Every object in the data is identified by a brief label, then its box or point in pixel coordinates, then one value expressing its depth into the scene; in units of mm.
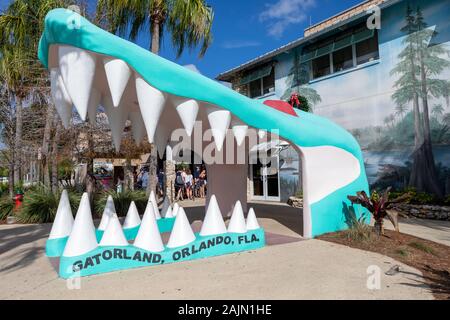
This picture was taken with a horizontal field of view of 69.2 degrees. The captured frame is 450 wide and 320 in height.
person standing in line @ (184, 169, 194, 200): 15312
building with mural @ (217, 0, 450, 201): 9328
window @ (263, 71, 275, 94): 14938
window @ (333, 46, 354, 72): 11812
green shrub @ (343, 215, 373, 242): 4934
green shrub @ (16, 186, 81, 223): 7832
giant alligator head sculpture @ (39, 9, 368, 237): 3236
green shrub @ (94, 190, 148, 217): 9079
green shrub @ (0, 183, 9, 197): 15062
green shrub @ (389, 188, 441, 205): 9070
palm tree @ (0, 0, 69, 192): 9490
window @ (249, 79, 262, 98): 15750
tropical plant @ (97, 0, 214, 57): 9094
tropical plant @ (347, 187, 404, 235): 5093
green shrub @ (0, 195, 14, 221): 8469
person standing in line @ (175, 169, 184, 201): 14601
